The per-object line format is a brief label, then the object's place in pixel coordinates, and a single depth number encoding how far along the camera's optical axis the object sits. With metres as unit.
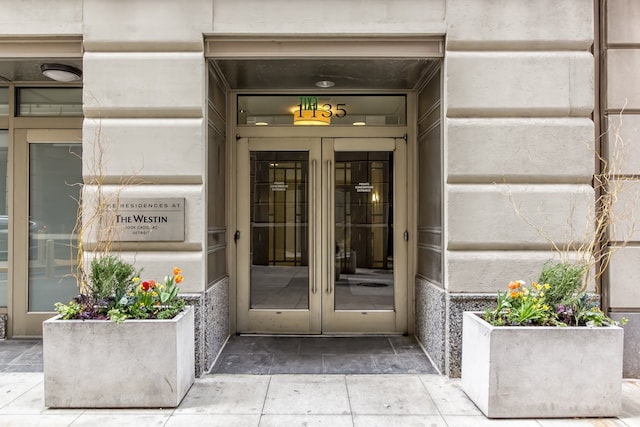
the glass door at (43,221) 6.34
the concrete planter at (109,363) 4.10
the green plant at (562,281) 4.25
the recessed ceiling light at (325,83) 6.13
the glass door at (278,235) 6.50
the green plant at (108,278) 4.38
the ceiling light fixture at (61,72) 5.62
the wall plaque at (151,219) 4.92
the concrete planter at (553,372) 3.94
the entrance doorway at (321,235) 6.50
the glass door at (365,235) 6.50
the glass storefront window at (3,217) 6.40
